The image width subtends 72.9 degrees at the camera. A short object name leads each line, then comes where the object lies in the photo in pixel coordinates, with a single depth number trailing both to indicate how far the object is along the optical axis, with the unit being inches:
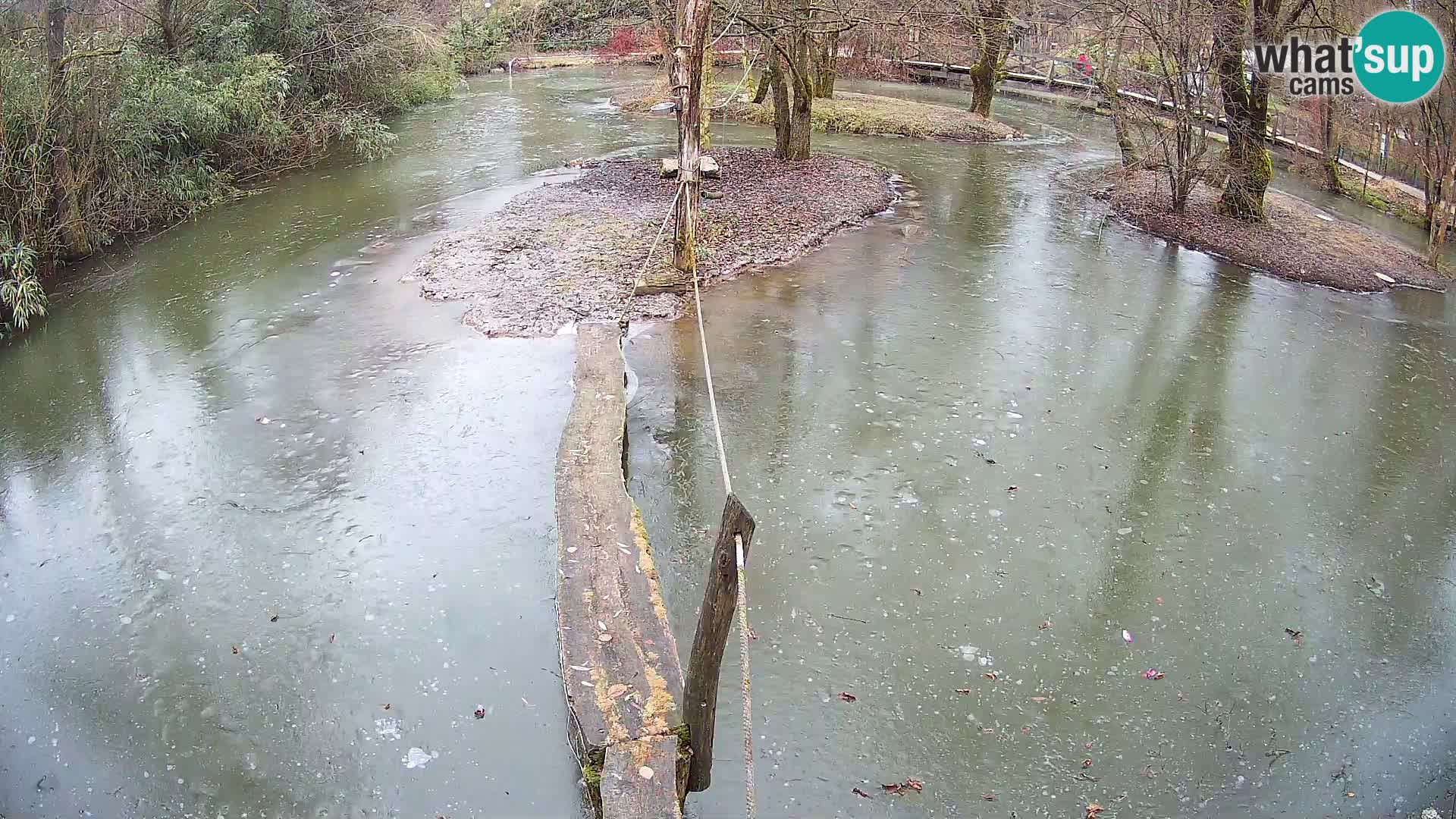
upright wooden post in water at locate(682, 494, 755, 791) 134.4
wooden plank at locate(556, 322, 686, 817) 152.6
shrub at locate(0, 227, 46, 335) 371.9
